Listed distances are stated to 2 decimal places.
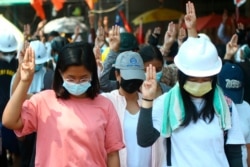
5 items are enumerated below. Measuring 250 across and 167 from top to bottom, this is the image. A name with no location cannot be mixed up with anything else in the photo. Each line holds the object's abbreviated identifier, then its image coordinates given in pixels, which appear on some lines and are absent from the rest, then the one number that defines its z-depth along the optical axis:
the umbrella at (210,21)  14.96
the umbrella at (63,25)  16.11
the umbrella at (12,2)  17.98
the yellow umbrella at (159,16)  17.22
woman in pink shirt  3.34
